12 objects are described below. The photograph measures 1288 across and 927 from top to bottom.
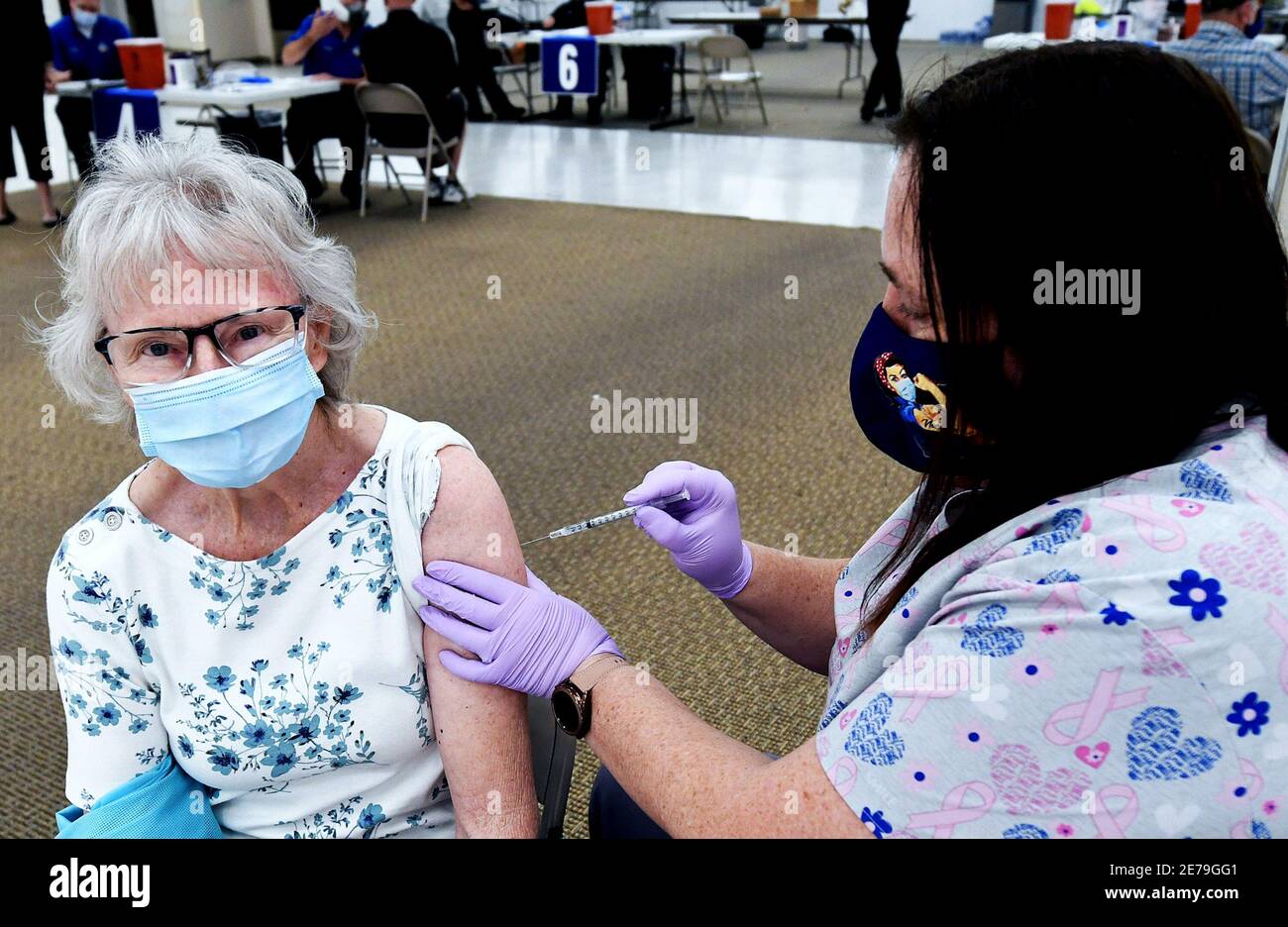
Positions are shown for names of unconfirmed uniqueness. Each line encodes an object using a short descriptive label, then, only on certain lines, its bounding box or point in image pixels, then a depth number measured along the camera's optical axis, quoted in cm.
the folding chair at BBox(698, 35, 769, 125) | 870
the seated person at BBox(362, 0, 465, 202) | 623
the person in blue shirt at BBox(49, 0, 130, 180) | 655
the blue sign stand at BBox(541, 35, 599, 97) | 897
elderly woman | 114
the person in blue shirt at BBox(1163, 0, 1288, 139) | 486
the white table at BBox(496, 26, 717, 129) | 849
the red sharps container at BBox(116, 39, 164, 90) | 597
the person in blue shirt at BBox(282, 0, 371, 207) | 651
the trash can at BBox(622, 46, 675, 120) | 962
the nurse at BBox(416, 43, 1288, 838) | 74
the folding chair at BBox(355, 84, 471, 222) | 605
